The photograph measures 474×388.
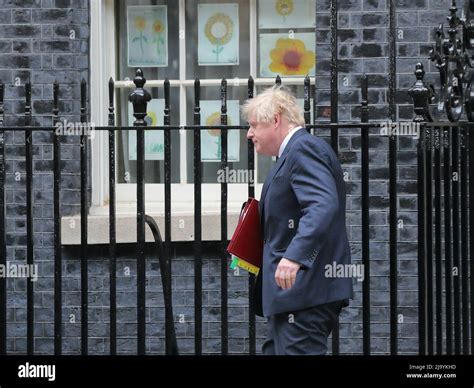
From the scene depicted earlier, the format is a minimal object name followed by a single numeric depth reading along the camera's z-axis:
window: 8.34
